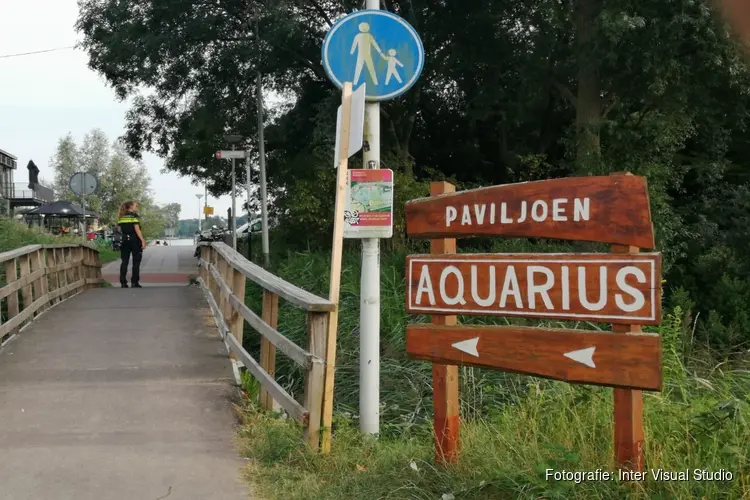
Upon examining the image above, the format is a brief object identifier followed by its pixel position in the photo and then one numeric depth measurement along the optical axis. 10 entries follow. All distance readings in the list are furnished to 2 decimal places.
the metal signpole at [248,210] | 22.26
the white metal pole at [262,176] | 22.41
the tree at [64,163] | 81.44
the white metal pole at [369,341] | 5.07
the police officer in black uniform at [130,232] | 13.65
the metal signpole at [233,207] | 23.80
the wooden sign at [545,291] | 3.24
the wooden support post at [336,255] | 4.60
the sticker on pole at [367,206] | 5.05
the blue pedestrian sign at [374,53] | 5.01
